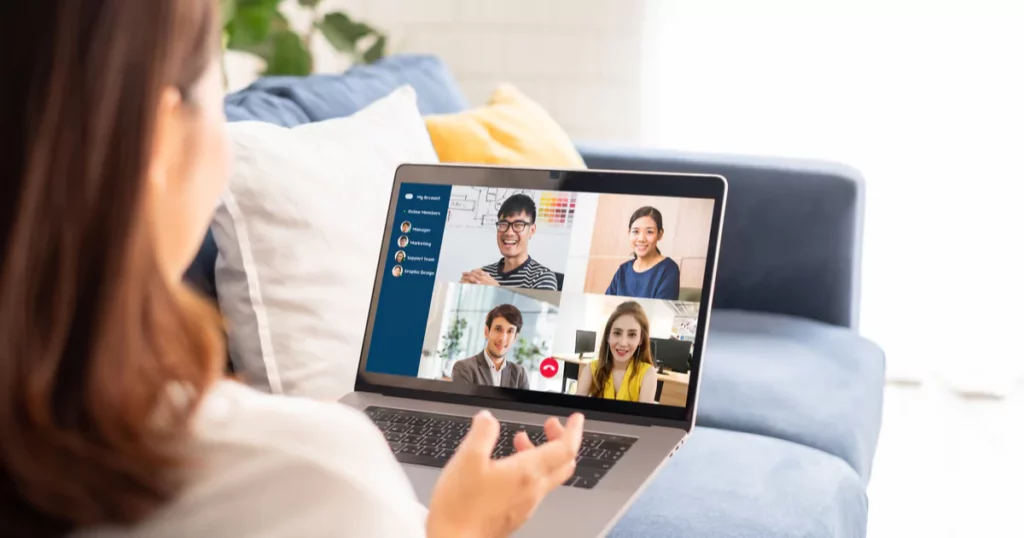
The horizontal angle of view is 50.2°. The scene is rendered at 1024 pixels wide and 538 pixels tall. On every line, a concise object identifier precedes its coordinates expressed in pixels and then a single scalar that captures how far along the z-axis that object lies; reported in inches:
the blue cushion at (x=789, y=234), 78.2
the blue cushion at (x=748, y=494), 44.3
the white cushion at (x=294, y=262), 44.5
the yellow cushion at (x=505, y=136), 65.9
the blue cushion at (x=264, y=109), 56.2
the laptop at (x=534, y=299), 41.6
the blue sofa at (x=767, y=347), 46.5
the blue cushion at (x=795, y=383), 57.7
